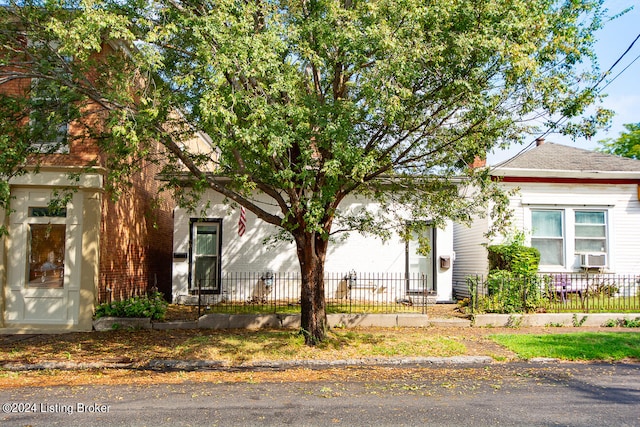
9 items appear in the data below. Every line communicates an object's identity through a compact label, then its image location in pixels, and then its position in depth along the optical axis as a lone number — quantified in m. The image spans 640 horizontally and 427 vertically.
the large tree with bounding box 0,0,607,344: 7.91
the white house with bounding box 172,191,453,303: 15.93
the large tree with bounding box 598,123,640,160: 32.22
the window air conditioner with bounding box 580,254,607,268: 15.70
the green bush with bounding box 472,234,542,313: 13.30
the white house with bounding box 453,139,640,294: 16.03
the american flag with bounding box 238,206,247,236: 15.48
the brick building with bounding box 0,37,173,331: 12.05
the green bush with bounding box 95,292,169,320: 12.34
